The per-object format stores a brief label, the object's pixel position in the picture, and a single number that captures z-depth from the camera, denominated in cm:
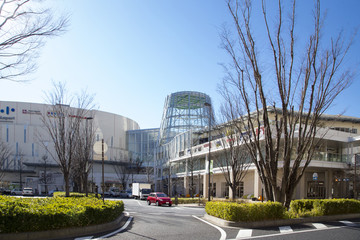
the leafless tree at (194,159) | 5339
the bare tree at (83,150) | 3228
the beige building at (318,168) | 3619
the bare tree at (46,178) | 6572
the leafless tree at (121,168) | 7925
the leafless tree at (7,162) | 7093
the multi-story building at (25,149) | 7344
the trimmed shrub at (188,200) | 3641
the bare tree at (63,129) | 2515
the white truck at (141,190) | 4597
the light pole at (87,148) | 3180
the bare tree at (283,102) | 1614
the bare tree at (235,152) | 2853
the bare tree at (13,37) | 1055
